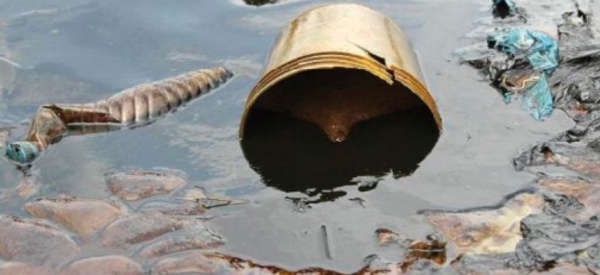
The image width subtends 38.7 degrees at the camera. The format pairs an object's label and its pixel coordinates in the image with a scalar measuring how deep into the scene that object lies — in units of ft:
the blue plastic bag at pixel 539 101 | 16.03
